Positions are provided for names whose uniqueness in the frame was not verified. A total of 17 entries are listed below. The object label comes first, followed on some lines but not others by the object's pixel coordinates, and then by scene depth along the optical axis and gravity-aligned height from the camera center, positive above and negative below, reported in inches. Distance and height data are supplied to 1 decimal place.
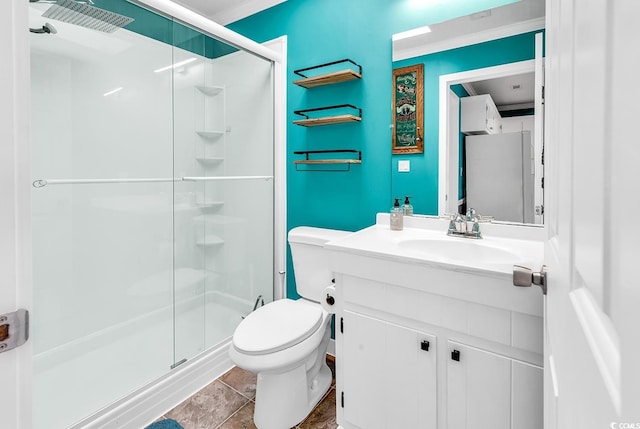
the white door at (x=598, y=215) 7.8 -0.2
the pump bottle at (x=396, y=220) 65.4 -2.4
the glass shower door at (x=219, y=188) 74.2 +5.2
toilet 55.4 -24.8
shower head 55.3 +35.7
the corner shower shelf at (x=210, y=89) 76.8 +29.2
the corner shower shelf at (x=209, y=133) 77.3 +18.6
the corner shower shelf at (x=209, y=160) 77.1 +12.1
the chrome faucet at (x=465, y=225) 58.6 -3.2
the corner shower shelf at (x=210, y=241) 81.0 -8.4
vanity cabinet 39.5 -20.1
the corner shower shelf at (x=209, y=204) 78.5 +1.2
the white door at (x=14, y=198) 20.8 +0.8
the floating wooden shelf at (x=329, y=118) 71.8 +21.1
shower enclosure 58.1 +2.2
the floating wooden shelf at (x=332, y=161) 71.5 +11.0
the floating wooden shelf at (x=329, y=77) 70.9 +30.4
